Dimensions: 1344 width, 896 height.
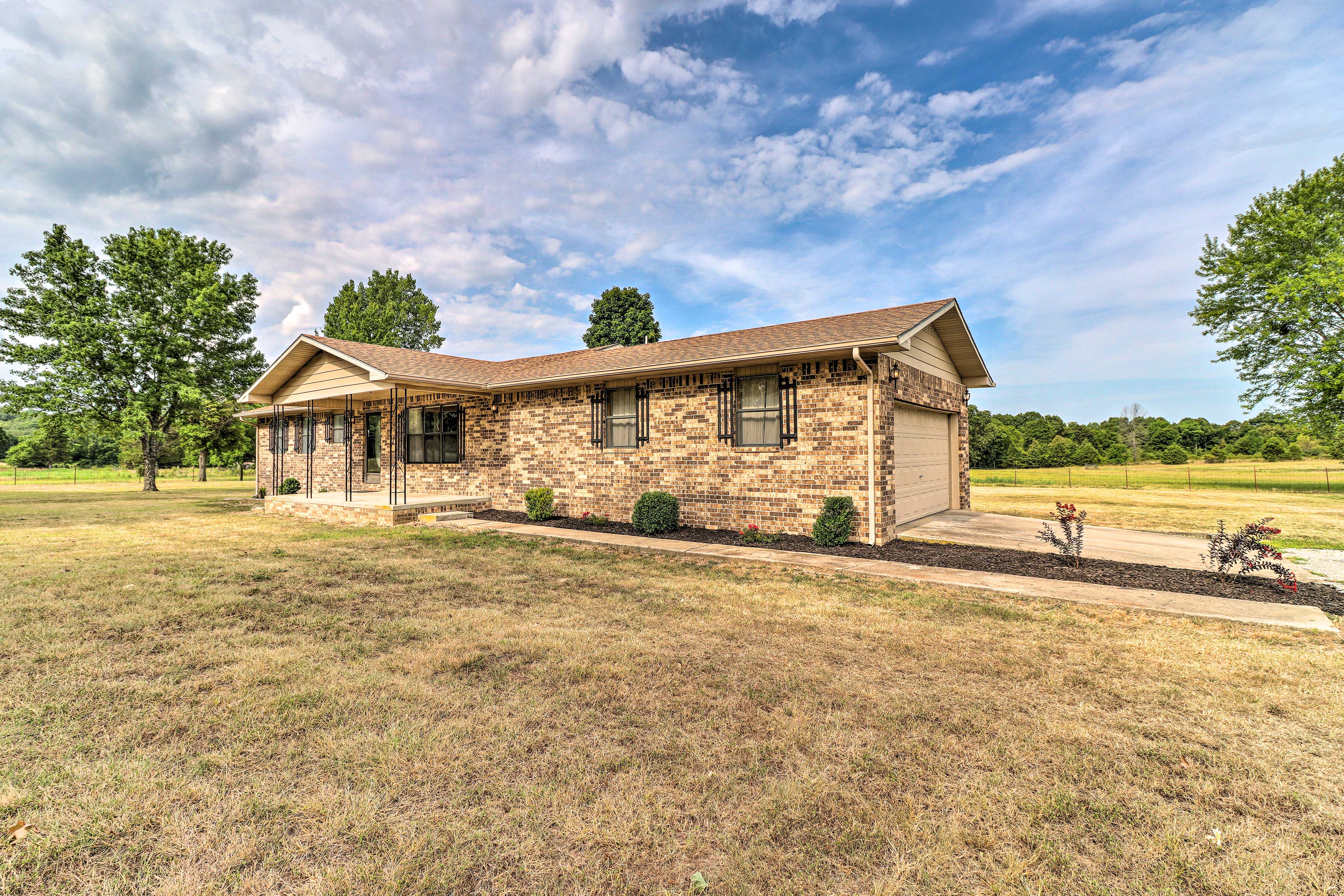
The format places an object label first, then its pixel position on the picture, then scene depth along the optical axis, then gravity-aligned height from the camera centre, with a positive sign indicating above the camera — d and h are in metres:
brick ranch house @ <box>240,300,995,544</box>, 8.77 +0.69
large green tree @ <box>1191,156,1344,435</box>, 17.47 +5.51
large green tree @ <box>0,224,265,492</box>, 21.41 +5.61
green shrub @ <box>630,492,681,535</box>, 9.77 -1.13
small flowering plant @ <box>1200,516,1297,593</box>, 5.82 -1.25
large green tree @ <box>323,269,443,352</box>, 32.72 +9.53
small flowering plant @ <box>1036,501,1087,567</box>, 7.07 -1.23
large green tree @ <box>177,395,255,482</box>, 23.81 +1.35
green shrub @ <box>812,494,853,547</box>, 8.37 -1.14
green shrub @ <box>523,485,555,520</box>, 11.62 -1.09
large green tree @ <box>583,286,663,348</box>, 35.81 +9.52
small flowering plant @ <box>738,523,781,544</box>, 8.92 -1.44
